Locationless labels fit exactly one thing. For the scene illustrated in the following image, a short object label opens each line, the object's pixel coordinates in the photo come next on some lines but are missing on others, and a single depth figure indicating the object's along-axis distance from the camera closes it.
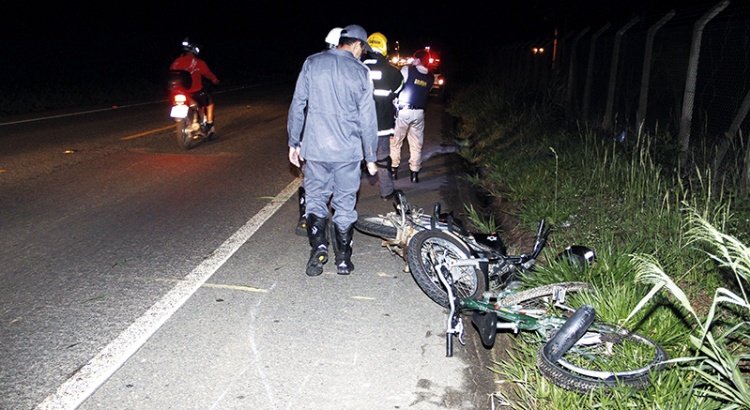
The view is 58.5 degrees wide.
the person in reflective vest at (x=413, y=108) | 8.73
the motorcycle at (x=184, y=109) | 11.70
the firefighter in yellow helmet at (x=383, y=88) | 7.50
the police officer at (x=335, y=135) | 5.27
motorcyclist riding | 11.95
